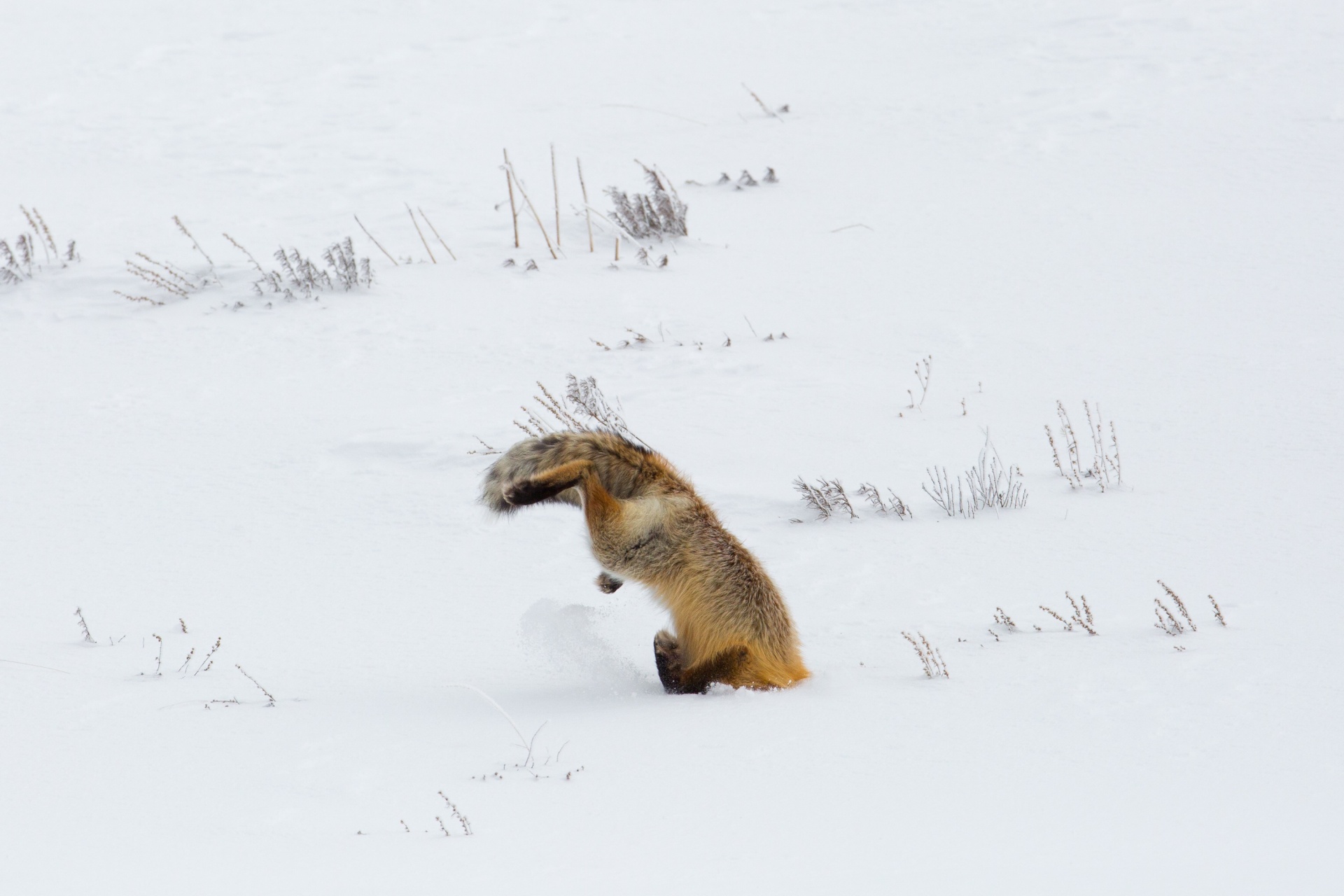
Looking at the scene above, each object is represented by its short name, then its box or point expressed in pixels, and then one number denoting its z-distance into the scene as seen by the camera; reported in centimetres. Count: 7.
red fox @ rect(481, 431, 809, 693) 761
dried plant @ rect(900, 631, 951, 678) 748
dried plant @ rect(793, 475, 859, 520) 1060
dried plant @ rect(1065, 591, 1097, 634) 786
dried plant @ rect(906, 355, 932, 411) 1256
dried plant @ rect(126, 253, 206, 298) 1648
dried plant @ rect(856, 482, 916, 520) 1056
